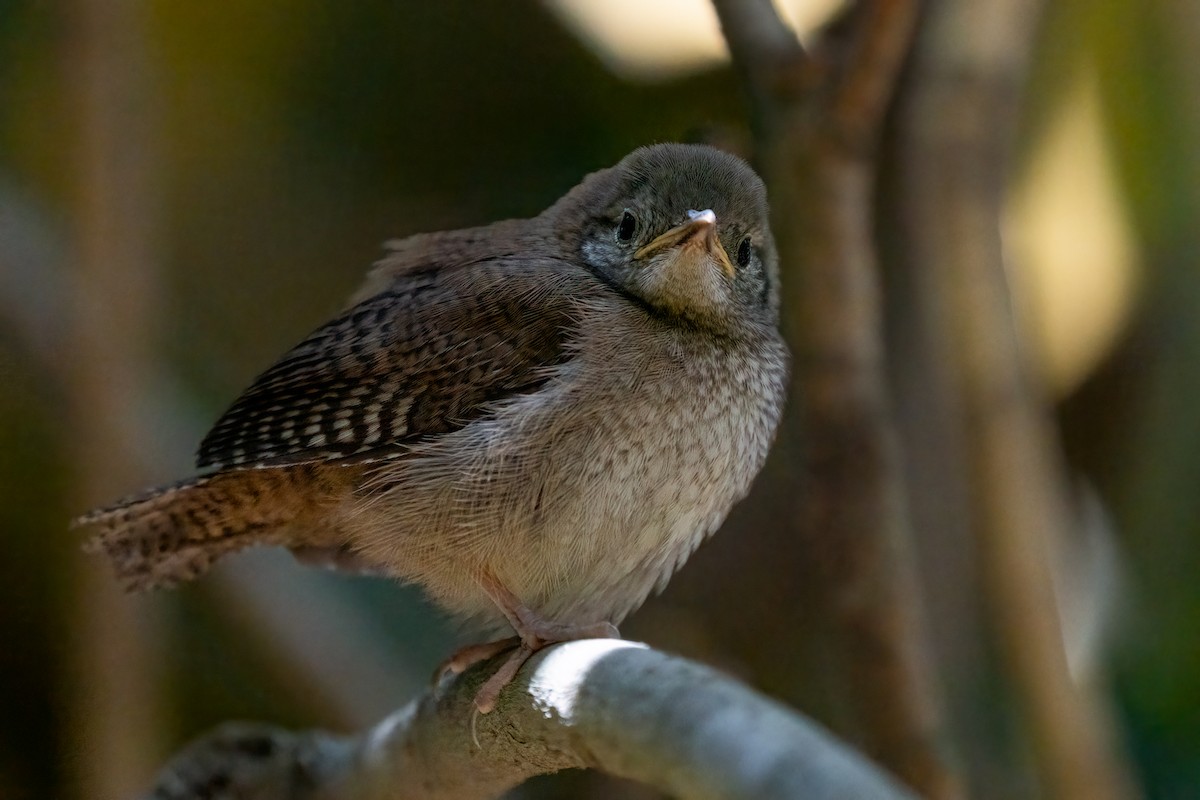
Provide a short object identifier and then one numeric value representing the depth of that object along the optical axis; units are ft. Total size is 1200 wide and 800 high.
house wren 15.25
